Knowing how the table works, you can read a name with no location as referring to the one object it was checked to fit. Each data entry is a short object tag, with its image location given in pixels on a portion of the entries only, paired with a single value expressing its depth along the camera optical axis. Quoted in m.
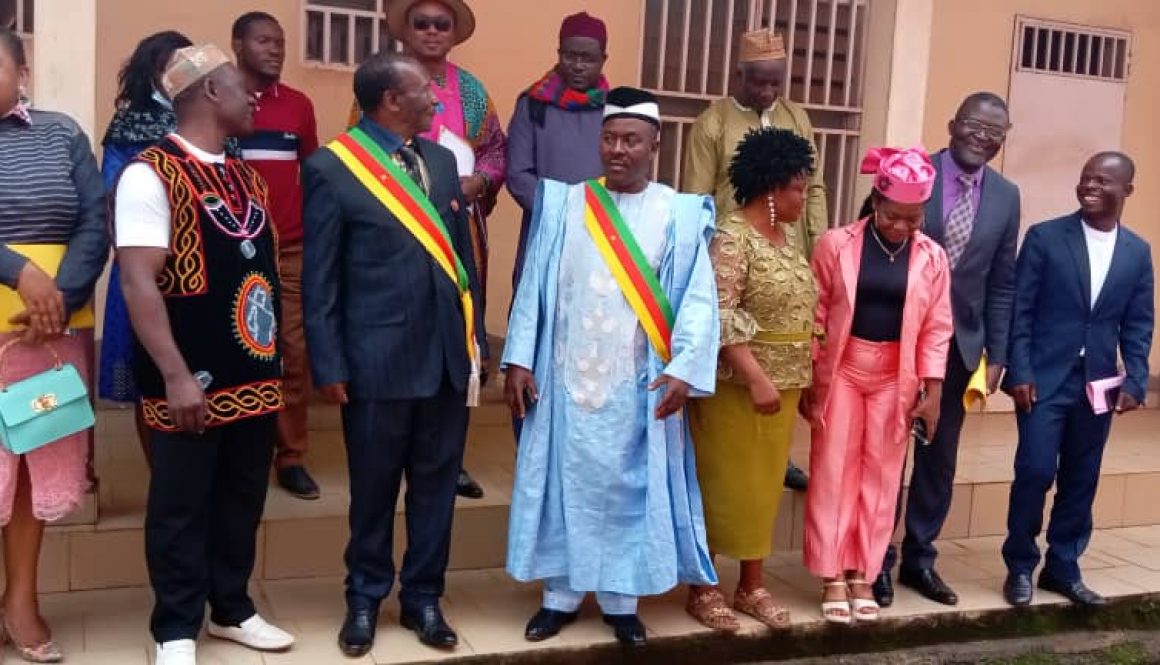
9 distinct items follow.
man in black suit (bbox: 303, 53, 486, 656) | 3.42
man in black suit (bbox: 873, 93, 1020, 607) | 4.30
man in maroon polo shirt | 4.33
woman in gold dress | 3.79
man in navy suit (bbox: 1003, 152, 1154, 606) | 4.44
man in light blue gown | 3.67
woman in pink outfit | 4.07
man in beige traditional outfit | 4.52
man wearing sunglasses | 4.31
